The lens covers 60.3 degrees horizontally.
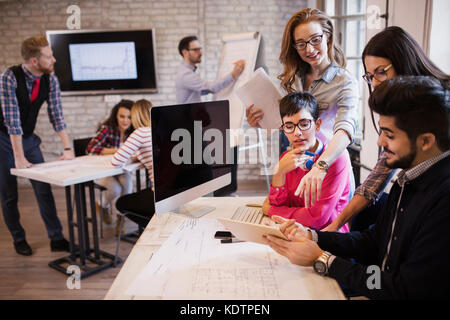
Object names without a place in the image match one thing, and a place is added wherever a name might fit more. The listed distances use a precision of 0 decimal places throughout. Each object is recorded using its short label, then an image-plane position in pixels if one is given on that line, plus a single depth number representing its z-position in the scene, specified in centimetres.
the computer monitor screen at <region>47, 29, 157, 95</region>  512
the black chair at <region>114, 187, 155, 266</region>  261
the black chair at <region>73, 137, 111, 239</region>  376
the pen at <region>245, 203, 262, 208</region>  179
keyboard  160
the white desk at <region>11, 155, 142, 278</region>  271
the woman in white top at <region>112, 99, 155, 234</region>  266
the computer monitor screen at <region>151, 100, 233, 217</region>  153
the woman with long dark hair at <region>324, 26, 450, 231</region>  127
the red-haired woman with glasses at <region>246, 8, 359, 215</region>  162
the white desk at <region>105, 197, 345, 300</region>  104
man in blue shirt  378
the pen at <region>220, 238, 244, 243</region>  137
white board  378
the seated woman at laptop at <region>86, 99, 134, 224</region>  352
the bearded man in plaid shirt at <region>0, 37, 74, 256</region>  290
